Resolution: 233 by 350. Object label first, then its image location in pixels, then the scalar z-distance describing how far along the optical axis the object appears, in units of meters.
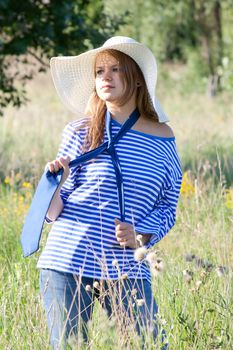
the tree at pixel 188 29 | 37.18
